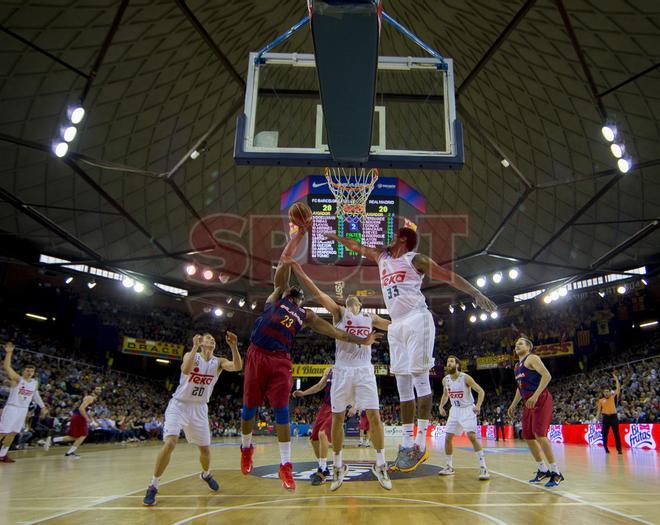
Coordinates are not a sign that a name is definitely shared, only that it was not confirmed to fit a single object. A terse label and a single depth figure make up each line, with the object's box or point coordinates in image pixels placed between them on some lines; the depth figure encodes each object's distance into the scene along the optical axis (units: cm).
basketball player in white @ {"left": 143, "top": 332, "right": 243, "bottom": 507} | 657
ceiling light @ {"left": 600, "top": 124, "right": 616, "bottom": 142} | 1273
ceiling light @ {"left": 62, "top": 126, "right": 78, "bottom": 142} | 1163
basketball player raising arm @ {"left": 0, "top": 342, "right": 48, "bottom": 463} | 1166
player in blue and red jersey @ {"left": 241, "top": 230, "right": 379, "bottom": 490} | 612
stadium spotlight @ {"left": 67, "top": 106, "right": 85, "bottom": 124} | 1144
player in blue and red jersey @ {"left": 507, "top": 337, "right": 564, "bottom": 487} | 773
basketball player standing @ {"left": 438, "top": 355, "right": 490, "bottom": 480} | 915
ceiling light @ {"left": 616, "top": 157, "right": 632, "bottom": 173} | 1341
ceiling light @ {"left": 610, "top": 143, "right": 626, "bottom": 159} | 1309
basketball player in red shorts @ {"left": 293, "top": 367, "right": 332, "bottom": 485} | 751
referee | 1450
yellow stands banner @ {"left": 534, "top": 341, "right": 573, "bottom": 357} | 3197
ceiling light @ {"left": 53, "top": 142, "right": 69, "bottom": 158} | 1189
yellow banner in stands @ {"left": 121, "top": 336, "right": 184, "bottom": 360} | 3297
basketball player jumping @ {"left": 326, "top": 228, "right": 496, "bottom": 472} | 638
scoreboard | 2123
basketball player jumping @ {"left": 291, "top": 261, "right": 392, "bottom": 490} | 634
